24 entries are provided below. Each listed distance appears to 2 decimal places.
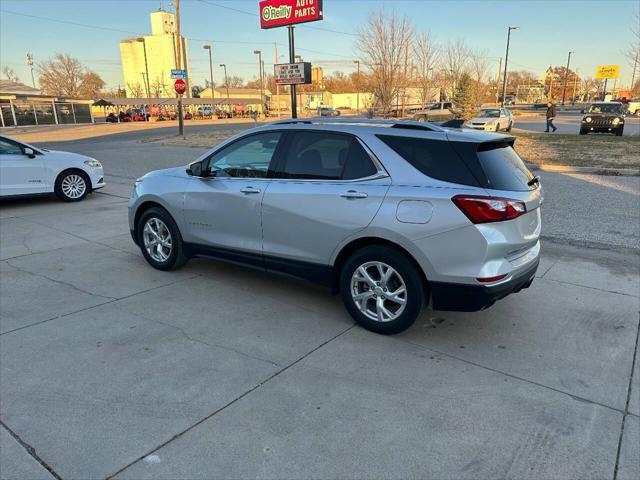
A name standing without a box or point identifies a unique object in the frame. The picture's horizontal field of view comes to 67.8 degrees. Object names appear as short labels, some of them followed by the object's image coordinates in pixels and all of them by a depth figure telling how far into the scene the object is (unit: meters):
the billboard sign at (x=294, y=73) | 14.79
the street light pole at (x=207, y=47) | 66.29
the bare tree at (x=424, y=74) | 31.11
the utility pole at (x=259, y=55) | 66.53
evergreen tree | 32.25
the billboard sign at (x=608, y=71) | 60.84
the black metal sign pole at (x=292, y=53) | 15.91
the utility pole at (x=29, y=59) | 81.00
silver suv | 3.49
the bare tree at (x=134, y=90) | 111.69
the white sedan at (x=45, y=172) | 8.84
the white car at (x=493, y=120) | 25.12
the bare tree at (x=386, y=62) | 26.45
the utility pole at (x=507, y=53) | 47.07
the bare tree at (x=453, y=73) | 38.19
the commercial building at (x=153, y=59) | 107.75
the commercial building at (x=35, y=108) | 47.19
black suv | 23.83
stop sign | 25.81
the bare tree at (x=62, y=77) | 84.94
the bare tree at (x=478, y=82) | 42.42
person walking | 26.99
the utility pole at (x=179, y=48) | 27.69
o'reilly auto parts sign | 15.86
